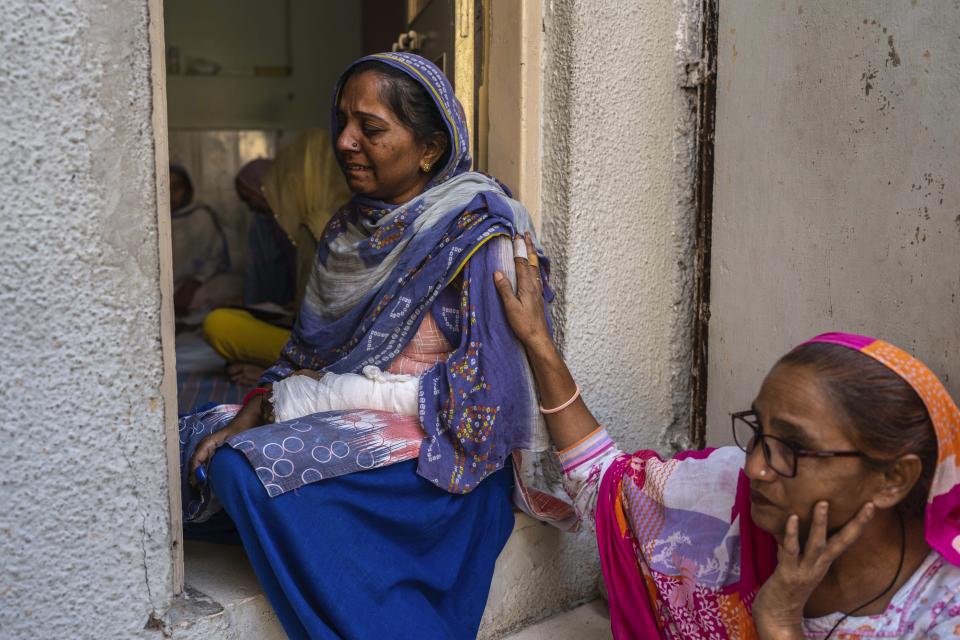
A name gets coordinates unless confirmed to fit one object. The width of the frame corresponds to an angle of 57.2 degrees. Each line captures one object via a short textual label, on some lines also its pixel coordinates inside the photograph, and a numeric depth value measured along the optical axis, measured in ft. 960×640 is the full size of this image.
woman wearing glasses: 5.38
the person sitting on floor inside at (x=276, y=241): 13.97
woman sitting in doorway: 6.59
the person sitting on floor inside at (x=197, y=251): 20.49
